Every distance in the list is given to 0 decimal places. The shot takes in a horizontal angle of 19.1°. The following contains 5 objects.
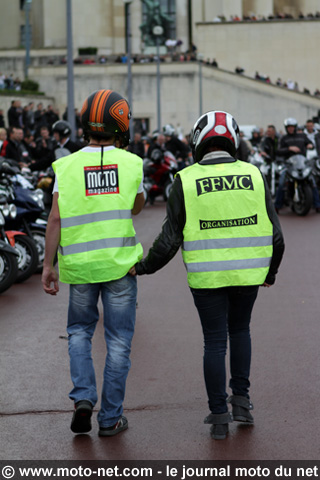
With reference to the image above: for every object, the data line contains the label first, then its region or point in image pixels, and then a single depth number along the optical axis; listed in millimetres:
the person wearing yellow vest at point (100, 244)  4844
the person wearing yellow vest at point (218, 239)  4801
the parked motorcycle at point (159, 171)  20734
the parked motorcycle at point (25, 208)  10516
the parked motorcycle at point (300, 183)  17656
